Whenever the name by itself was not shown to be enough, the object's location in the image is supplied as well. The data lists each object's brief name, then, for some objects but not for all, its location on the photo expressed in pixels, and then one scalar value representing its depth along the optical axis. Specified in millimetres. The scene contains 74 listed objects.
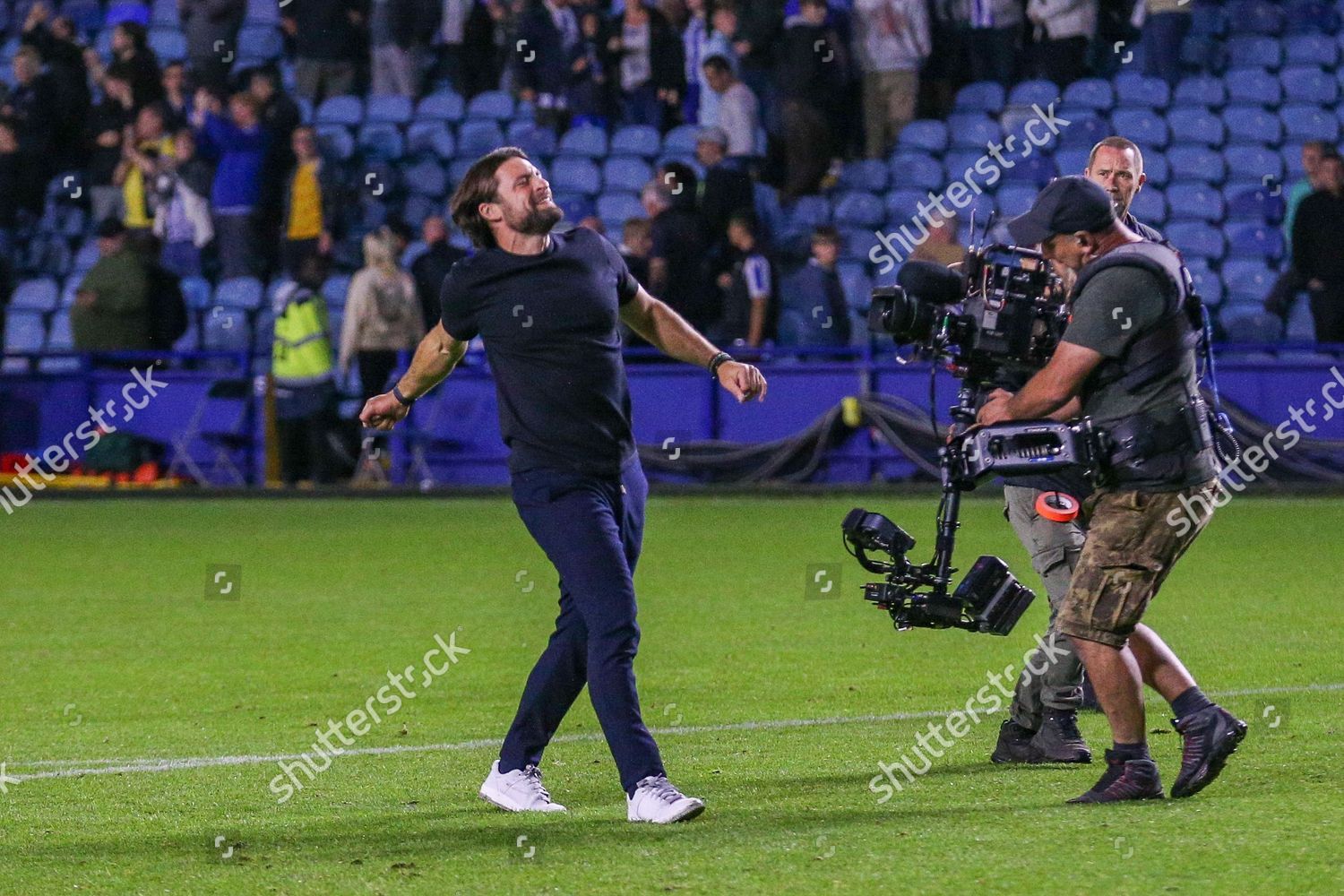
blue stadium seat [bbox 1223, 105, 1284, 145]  23969
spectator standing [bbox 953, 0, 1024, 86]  24641
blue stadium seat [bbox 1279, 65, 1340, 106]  24188
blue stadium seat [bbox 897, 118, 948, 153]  24578
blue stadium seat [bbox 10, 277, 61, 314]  26438
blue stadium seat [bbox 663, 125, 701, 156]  24844
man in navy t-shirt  6434
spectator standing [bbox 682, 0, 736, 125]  24609
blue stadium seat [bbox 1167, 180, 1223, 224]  23469
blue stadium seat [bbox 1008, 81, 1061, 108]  24403
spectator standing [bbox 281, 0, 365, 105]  27172
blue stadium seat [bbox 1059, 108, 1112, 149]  23797
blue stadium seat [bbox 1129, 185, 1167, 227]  23578
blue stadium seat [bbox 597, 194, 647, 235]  24688
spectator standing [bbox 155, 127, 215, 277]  25672
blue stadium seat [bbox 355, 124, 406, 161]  26438
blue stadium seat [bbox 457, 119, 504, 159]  26344
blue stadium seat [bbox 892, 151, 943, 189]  24312
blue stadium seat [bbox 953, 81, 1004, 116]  24625
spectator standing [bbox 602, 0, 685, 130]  24844
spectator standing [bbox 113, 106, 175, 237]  26031
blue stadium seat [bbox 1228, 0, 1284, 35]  24891
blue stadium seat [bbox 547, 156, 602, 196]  25250
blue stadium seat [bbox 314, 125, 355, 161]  26344
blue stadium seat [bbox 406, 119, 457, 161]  26406
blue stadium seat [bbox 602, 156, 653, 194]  25016
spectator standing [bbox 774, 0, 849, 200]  23844
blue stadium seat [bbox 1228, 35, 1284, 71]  24641
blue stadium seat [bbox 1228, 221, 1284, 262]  22891
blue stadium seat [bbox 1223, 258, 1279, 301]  22578
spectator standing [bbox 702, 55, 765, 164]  24000
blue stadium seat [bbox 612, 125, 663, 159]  25250
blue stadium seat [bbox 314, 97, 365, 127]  26781
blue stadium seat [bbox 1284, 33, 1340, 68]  24453
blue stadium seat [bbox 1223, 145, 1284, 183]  23641
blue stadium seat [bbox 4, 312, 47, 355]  26203
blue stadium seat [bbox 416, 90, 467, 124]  26656
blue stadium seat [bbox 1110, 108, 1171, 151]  24125
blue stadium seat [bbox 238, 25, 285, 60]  27609
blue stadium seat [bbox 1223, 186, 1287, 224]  23297
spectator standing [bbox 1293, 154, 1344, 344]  21203
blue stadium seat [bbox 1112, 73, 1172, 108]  24328
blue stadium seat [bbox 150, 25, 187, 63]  28000
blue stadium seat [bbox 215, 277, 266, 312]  25422
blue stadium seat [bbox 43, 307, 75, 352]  25953
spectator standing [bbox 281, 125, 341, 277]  24688
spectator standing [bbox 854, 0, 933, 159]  24156
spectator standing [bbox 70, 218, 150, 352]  24578
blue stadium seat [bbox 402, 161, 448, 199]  26203
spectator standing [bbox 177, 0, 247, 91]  27031
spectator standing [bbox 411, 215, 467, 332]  22922
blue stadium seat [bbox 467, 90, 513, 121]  26516
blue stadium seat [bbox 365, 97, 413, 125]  26688
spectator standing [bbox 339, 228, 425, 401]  22750
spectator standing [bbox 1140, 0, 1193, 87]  24656
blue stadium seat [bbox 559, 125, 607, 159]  25516
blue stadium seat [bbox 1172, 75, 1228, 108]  24438
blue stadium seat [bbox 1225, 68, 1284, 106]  24328
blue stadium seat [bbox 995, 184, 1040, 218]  23312
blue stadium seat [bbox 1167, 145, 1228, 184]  23766
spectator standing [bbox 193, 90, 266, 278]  25219
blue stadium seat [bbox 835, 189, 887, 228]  24188
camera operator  6395
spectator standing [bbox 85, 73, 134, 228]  26672
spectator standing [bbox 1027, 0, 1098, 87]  24469
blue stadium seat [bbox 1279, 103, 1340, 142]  23766
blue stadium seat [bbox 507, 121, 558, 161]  25797
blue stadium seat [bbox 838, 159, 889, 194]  24469
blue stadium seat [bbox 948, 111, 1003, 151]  24359
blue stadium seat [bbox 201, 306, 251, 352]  25391
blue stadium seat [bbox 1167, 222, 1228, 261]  23172
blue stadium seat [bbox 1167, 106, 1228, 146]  24094
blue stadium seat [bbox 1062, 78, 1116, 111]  24234
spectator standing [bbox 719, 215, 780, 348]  22109
